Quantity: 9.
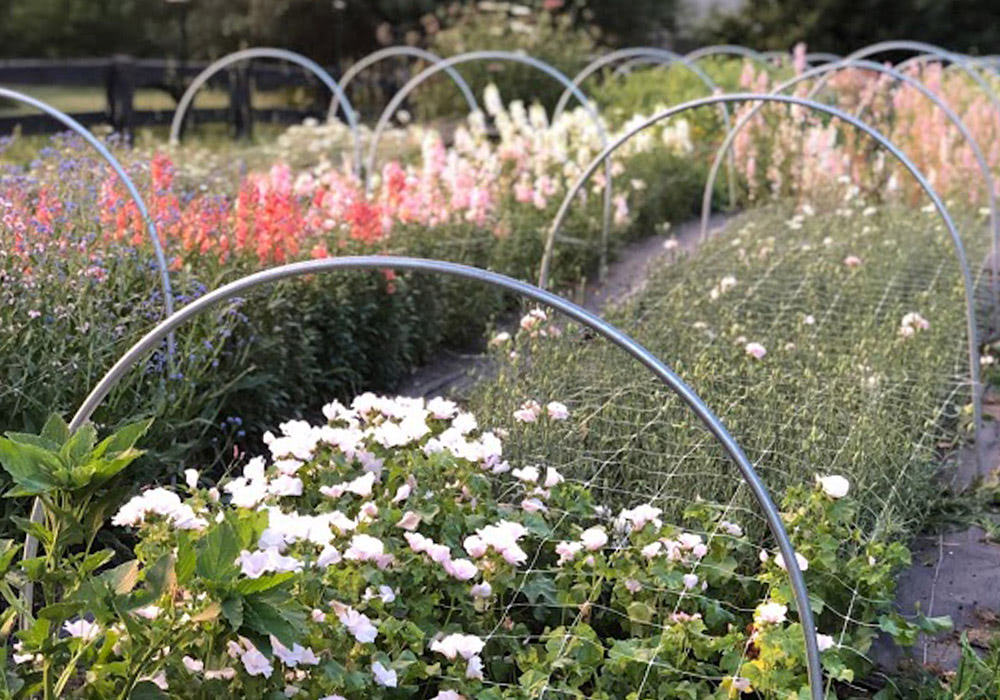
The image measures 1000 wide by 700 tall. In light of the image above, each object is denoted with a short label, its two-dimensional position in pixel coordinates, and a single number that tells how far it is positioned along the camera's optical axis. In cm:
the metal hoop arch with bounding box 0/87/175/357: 386
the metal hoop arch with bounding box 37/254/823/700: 225
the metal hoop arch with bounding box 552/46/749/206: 830
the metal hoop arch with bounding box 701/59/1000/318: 614
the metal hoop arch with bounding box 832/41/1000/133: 851
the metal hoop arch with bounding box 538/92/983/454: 452
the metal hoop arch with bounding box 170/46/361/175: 781
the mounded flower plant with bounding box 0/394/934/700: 213
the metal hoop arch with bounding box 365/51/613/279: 672
